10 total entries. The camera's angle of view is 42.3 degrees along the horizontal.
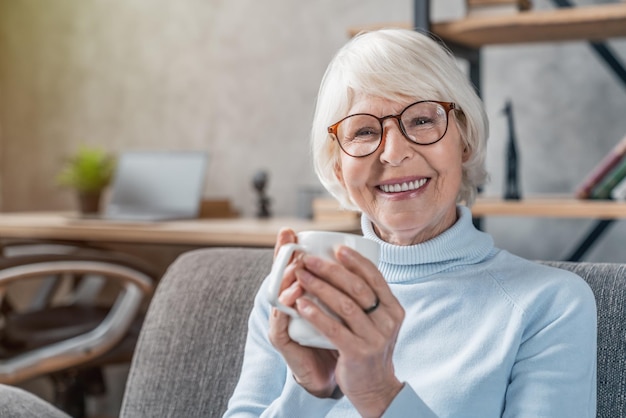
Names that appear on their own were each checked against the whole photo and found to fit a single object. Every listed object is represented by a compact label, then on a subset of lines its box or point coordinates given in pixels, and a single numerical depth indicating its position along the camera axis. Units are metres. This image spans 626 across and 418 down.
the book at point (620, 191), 1.99
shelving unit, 1.94
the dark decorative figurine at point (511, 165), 2.16
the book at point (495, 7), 2.04
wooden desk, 2.30
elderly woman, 0.95
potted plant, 2.96
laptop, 2.77
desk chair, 2.10
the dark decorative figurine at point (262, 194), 2.76
